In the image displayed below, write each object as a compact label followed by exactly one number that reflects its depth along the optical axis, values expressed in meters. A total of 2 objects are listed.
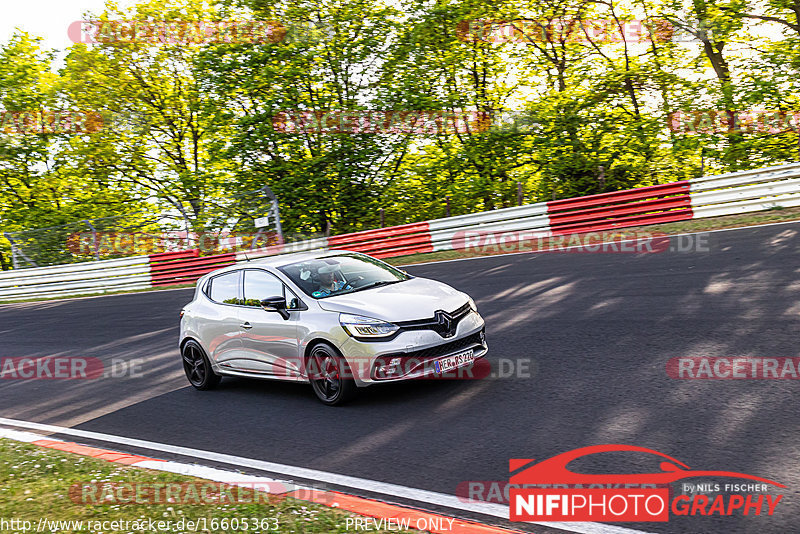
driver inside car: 8.02
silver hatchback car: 7.18
